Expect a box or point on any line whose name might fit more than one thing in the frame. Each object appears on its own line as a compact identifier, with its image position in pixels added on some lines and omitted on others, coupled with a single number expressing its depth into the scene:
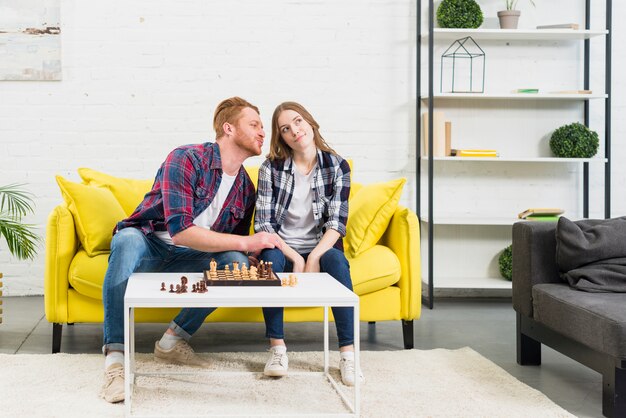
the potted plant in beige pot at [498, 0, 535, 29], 4.48
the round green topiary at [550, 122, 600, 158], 4.56
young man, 2.74
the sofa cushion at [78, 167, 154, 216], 3.60
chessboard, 2.36
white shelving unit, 4.73
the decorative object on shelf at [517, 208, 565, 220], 4.42
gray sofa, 2.32
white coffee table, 2.12
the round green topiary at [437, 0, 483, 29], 4.52
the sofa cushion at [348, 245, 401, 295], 3.22
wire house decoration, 4.73
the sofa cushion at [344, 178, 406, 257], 3.39
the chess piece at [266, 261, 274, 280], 2.44
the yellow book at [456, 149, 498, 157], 4.50
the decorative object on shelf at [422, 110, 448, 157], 4.50
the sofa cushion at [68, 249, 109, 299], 3.10
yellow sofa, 3.14
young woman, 3.06
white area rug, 2.41
